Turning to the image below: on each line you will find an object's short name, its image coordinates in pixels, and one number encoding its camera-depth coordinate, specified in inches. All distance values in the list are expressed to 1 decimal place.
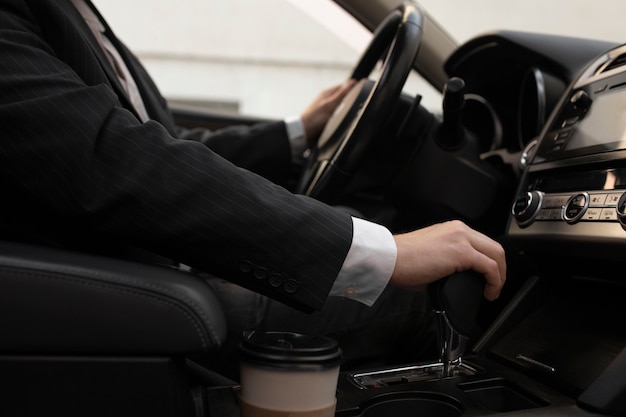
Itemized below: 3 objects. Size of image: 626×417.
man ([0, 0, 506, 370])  24.1
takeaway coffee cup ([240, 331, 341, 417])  23.7
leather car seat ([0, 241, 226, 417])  21.8
